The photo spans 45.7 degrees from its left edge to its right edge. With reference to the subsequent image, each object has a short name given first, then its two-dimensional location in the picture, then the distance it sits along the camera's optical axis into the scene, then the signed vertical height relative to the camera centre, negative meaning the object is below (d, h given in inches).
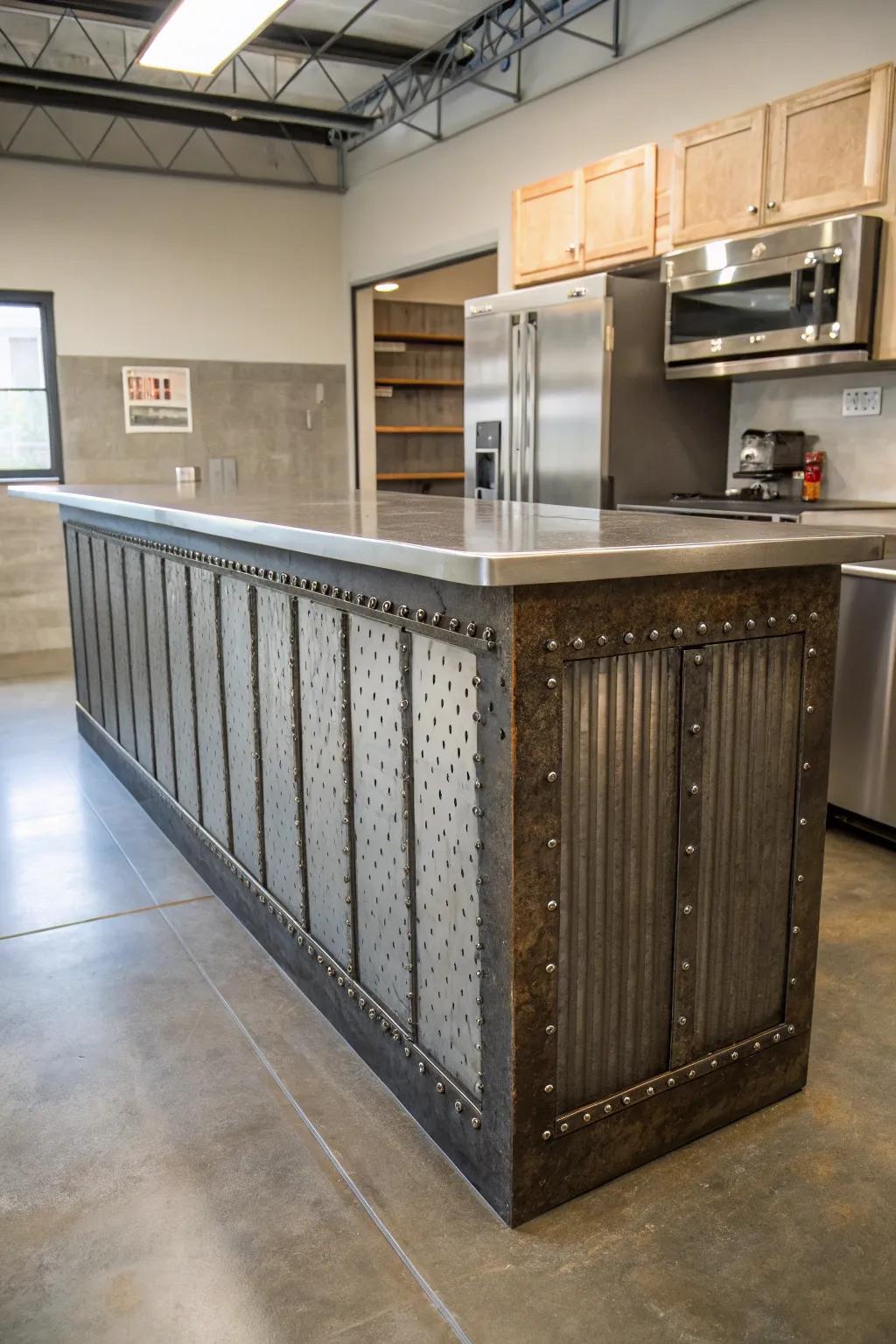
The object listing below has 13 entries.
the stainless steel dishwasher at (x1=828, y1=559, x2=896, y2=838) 133.0 -31.0
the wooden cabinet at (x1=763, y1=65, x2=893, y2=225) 148.3 +43.8
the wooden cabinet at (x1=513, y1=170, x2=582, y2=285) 207.0 +44.2
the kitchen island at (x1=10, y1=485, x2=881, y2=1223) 64.2 -24.1
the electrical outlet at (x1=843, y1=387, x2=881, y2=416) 168.6 +8.3
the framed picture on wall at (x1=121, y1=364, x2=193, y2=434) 287.7 +14.4
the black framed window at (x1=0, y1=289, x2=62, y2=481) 275.1 +16.0
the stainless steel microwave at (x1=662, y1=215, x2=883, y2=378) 153.4 +23.8
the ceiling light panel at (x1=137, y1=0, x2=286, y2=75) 155.4 +63.4
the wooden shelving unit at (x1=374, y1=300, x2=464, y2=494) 330.6 +18.0
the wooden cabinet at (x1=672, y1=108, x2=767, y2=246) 167.6 +44.2
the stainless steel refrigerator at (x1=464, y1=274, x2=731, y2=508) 192.1 +9.5
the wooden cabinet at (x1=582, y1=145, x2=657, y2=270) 190.5 +44.7
